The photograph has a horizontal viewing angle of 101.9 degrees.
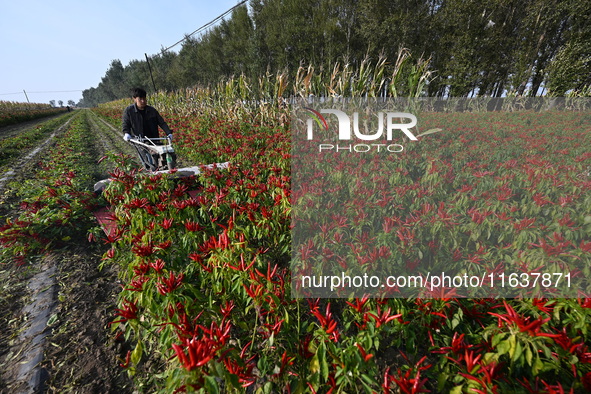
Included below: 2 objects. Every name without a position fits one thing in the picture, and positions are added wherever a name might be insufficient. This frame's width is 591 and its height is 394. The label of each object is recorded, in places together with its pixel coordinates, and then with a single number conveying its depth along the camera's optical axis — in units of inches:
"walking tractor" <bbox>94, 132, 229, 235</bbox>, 124.7
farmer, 161.3
